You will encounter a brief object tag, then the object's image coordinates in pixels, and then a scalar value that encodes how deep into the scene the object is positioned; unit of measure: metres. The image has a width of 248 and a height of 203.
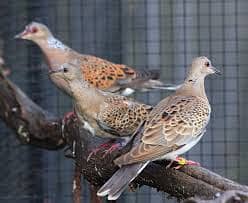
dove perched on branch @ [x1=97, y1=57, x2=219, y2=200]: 5.07
